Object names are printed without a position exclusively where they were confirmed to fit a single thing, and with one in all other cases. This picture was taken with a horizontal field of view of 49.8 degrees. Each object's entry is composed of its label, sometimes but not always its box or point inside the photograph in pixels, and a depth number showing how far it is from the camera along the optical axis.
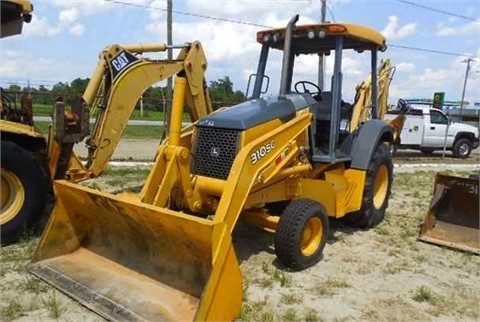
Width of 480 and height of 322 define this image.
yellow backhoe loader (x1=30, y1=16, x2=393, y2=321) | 3.91
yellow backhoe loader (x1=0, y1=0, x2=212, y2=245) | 5.41
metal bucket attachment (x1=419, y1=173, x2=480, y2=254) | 6.18
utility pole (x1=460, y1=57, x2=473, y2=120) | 31.56
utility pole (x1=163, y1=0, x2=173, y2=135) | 11.68
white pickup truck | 16.55
